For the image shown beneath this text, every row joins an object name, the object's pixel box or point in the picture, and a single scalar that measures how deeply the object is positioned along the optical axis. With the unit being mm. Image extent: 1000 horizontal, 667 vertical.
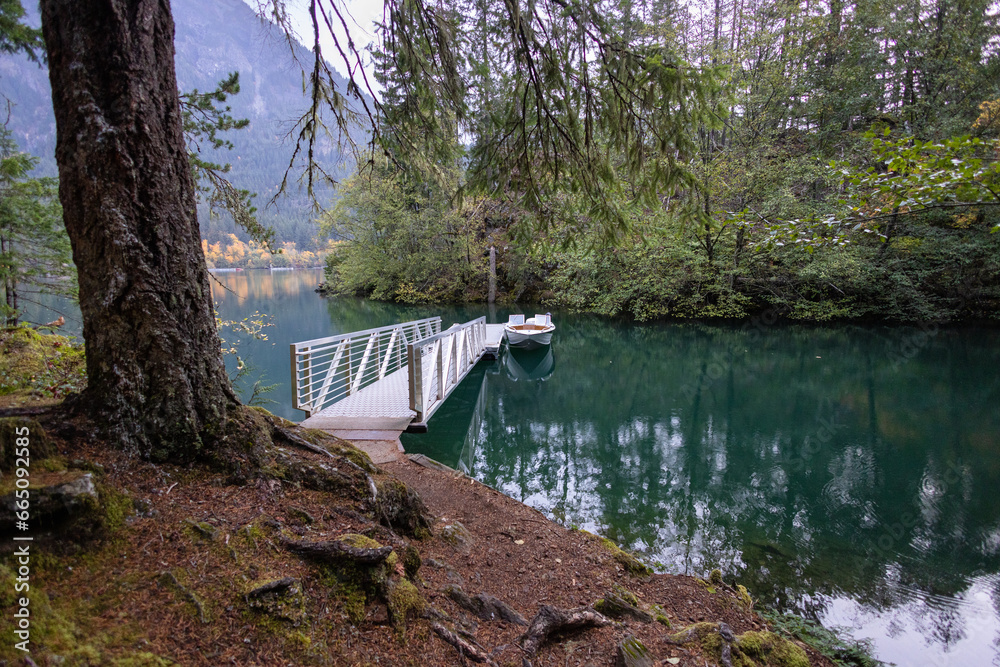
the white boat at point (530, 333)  13414
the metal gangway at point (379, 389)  5367
